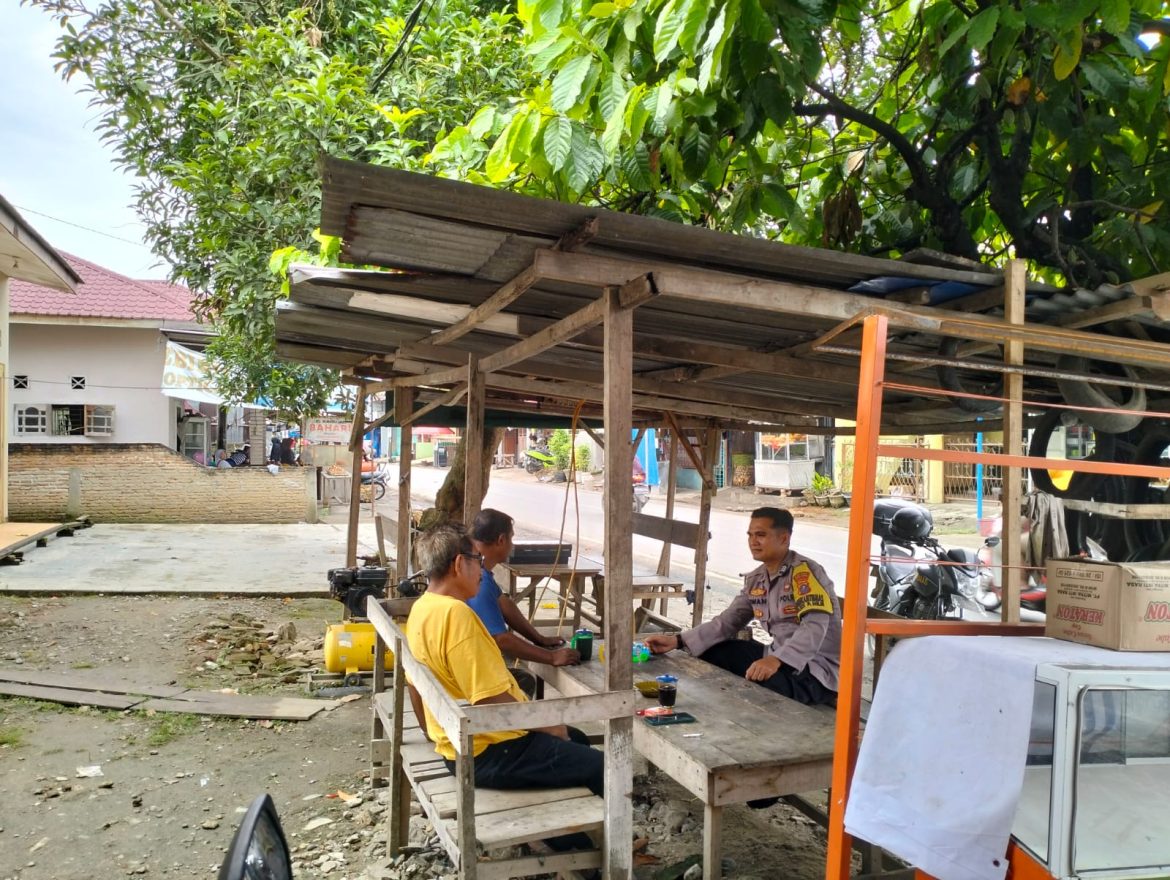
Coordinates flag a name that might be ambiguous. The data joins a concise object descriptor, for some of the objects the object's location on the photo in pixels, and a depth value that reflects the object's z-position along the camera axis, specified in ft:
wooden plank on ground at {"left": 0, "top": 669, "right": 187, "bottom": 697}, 22.27
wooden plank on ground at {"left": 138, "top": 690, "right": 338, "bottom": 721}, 20.61
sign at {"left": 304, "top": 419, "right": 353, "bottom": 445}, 87.76
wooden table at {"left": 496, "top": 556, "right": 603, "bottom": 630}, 25.58
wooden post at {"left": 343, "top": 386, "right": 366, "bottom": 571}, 29.12
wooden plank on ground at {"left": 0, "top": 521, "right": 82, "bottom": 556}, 42.13
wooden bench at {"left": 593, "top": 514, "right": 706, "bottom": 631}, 23.26
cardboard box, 8.13
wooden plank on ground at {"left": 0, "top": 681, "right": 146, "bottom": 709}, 21.20
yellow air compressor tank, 23.47
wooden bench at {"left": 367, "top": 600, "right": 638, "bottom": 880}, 9.50
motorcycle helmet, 27.89
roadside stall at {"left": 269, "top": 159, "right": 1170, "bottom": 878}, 9.00
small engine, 27.37
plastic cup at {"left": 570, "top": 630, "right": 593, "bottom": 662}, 14.48
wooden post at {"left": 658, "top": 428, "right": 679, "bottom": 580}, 28.15
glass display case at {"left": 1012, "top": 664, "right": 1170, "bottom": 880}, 6.84
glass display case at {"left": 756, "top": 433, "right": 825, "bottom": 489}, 81.35
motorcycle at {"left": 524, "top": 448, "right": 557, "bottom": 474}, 118.21
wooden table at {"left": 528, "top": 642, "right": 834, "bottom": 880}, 10.14
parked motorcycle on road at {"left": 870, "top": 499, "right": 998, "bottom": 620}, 25.73
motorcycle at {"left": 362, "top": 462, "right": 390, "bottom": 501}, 81.10
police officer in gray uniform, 13.67
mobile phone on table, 11.79
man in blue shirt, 13.56
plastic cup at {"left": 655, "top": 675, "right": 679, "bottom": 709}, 12.36
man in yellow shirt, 11.03
